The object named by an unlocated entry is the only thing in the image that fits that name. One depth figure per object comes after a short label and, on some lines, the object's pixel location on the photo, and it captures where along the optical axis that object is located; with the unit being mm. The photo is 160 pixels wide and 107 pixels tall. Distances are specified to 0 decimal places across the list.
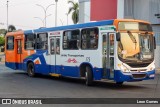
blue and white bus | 16141
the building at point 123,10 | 36125
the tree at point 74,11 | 78900
